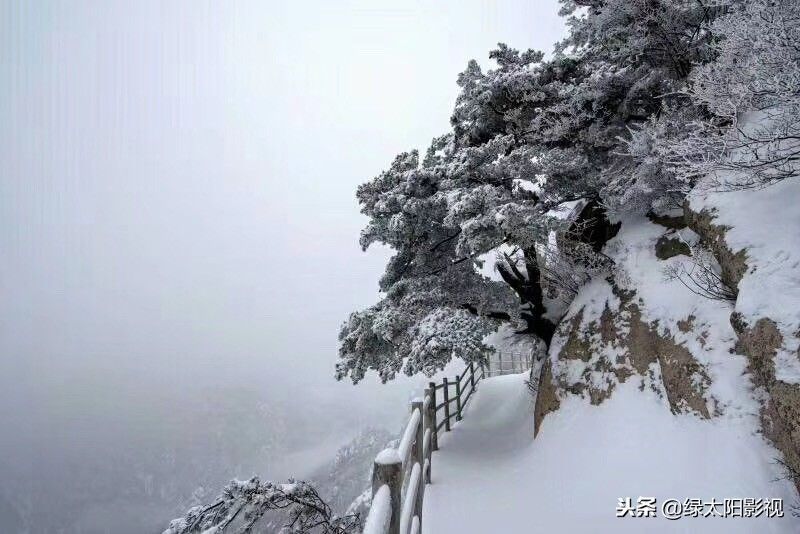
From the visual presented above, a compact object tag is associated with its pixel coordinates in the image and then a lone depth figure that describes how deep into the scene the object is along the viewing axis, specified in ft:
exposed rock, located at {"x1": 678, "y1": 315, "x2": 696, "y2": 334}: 18.99
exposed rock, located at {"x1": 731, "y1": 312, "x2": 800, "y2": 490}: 11.53
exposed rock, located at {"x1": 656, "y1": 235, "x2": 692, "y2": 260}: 23.70
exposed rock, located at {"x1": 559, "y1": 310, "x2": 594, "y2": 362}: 25.75
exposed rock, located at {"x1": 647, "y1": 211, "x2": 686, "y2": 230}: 25.95
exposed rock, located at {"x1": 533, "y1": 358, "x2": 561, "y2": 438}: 25.60
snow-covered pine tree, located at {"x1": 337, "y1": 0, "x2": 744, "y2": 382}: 24.20
